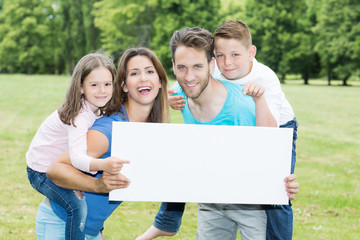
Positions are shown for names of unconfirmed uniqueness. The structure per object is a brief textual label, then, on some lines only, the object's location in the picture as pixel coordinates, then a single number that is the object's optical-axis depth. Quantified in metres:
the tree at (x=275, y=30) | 45.25
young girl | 2.63
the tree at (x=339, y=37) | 42.53
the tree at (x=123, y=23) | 42.53
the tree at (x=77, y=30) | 48.88
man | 2.62
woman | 2.45
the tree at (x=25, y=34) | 50.59
